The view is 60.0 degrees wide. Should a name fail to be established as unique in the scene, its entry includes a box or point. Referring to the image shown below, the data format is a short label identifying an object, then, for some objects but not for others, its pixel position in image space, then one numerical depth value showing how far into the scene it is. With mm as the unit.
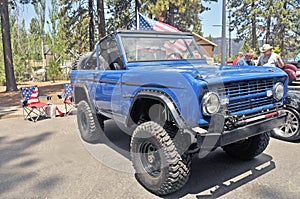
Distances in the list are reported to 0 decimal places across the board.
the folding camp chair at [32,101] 6773
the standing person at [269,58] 6039
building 25184
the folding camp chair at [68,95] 7535
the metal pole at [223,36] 8539
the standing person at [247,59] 7080
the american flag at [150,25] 8438
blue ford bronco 2584
